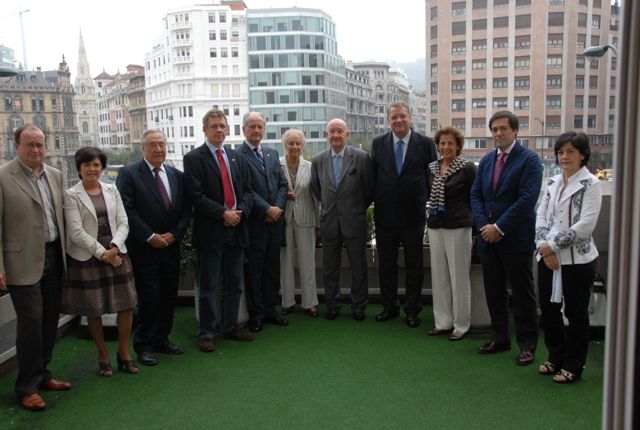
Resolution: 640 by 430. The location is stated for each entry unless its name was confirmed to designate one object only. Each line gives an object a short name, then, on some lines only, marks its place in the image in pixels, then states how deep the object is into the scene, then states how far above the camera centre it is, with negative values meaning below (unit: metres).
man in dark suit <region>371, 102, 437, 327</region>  3.85 -0.30
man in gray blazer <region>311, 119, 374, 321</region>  4.00 -0.38
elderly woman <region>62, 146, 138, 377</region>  2.93 -0.47
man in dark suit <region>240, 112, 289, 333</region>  3.83 -0.48
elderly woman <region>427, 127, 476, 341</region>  3.58 -0.54
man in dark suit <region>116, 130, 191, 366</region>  3.26 -0.42
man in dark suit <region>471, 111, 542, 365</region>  3.10 -0.41
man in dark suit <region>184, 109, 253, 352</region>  3.47 -0.37
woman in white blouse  2.72 -0.49
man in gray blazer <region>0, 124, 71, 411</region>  2.62 -0.41
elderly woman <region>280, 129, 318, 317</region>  4.15 -0.55
